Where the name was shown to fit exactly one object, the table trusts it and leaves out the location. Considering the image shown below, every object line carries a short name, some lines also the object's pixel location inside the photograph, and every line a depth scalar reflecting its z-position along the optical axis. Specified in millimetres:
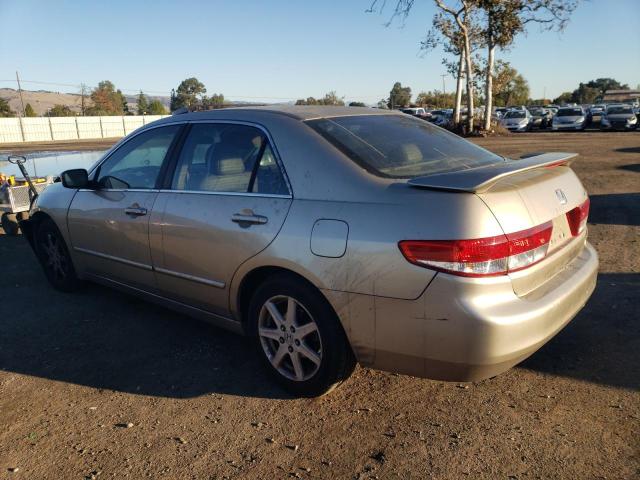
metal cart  7816
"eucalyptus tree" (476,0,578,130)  24188
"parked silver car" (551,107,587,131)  33000
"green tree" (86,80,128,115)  79062
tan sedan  2414
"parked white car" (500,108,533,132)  34312
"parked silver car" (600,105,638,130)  30531
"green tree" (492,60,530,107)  76450
